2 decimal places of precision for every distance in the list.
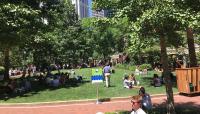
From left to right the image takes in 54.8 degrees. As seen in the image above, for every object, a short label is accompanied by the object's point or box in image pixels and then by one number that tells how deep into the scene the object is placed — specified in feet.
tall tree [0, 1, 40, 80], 37.71
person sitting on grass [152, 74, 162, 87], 38.74
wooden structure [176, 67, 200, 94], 33.85
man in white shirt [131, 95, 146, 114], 13.58
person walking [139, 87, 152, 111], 23.05
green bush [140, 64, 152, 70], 63.55
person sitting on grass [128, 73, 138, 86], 38.92
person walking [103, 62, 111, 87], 39.09
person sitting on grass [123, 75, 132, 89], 38.22
